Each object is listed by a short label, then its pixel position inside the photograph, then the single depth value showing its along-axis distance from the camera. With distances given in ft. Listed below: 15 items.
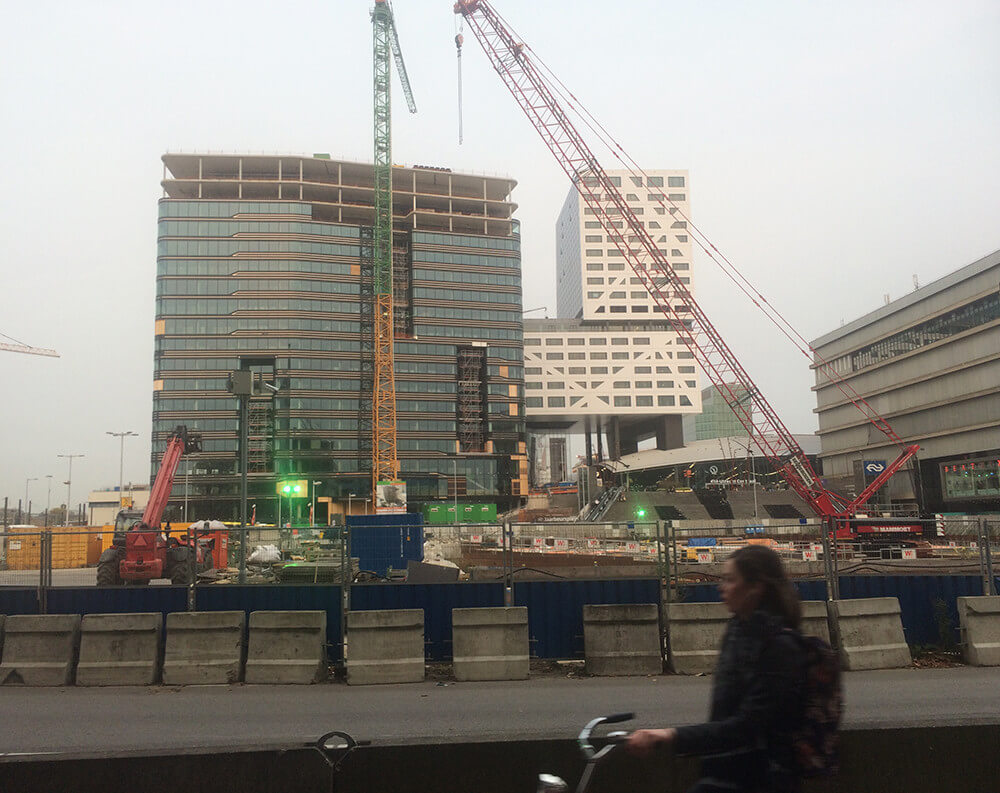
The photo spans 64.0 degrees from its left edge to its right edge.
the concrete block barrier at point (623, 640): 35.81
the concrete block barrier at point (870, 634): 35.86
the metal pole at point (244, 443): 60.18
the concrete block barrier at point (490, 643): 35.47
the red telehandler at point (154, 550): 74.38
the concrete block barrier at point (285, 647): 34.99
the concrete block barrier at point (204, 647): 34.78
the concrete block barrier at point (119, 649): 35.06
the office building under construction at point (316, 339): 308.19
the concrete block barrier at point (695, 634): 35.68
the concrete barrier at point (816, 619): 35.19
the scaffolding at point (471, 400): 325.21
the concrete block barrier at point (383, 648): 35.04
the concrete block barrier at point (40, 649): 35.35
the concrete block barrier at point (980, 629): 36.63
